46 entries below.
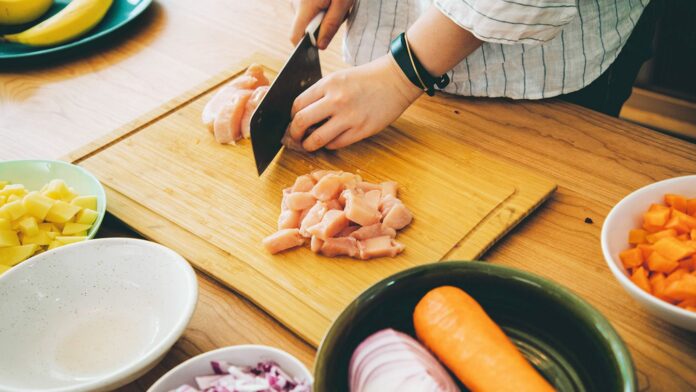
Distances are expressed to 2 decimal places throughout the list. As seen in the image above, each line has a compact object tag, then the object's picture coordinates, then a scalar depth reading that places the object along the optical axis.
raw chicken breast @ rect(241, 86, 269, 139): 1.58
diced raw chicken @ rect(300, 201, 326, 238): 1.25
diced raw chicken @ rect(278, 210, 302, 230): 1.29
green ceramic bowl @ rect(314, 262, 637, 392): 0.76
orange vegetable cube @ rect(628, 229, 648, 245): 1.04
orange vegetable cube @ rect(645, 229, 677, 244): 1.02
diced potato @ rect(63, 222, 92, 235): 1.21
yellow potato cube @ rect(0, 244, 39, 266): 1.15
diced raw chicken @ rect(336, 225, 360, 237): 1.27
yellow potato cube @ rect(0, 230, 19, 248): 1.15
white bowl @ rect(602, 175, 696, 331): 0.91
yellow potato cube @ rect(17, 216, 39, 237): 1.17
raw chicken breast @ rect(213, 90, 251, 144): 1.55
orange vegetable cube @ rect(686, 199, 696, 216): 1.05
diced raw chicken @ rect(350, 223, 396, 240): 1.25
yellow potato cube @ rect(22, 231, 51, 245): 1.18
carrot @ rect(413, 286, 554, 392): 0.78
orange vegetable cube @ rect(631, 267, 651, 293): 0.96
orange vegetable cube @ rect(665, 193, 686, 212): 1.06
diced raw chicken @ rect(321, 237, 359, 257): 1.22
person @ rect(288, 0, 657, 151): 1.28
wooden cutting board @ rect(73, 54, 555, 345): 1.18
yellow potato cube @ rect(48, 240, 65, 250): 1.18
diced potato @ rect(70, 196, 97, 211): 1.27
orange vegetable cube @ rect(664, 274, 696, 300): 0.91
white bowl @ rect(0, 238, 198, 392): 0.98
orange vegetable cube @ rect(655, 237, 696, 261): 0.96
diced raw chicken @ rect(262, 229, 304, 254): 1.23
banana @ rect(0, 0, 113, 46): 1.99
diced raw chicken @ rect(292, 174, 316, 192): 1.37
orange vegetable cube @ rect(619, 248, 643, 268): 1.00
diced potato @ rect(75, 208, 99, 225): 1.24
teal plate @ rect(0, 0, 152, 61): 1.99
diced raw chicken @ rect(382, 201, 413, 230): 1.26
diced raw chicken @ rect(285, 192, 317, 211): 1.31
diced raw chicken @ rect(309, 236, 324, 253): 1.23
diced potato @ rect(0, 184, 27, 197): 1.24
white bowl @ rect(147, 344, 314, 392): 0.87
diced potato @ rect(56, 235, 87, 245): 1.19
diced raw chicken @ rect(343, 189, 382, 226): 1.26
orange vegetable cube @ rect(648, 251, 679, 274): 0.96
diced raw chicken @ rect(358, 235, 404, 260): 1.21
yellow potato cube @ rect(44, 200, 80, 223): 1.21
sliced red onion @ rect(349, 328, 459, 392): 0.76
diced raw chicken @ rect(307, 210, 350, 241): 1.22
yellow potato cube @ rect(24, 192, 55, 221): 1.18
